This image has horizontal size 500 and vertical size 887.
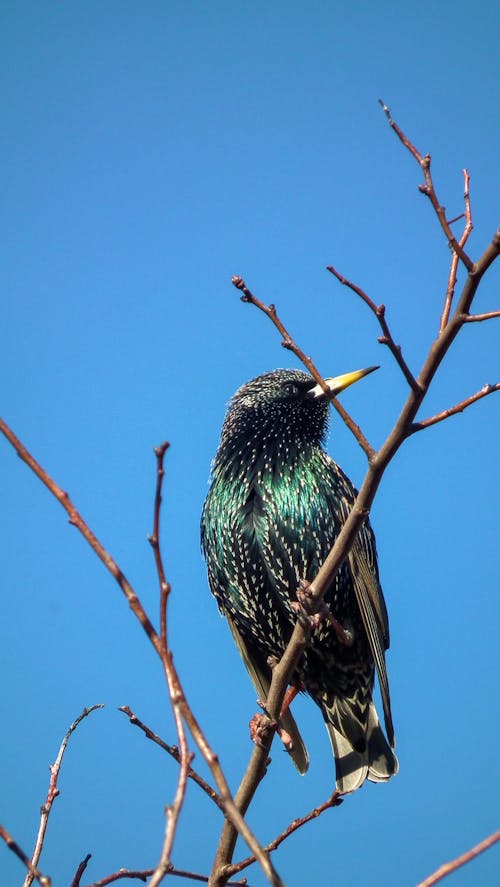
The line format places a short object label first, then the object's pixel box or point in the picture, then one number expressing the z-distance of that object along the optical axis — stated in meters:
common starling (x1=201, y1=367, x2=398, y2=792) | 8.25
